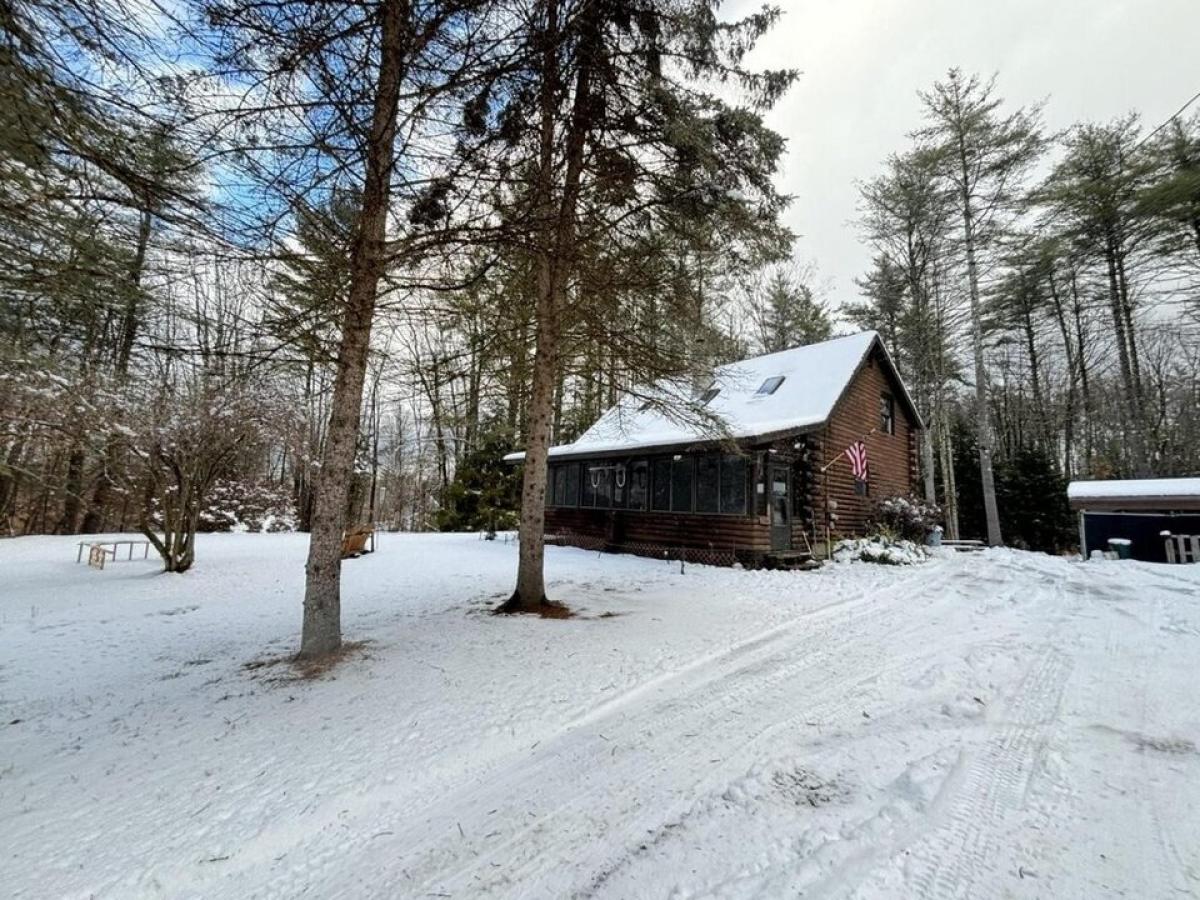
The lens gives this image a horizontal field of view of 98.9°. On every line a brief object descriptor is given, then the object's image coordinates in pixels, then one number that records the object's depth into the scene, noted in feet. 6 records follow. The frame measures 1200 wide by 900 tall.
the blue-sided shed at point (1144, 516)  34.78
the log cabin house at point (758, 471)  33.99
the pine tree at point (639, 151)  18.57
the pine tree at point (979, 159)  49.08
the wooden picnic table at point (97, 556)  31.65
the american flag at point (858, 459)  42.43
